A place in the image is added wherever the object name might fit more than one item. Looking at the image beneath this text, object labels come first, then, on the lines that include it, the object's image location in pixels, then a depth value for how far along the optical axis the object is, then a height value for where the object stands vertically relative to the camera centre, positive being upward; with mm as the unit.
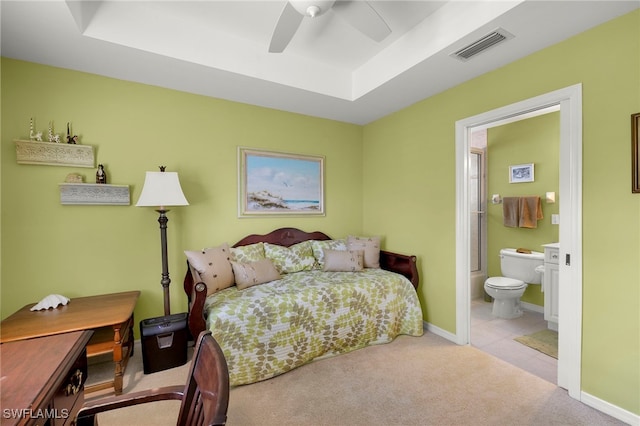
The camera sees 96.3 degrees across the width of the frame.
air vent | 1972 +1202
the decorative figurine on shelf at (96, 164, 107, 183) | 2500 +316
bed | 2156 -867
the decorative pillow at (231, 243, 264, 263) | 2892 -442
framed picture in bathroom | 3729 +477
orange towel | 3611 -41
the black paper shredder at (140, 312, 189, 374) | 2266 -1063
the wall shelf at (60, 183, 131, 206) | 2391 +149
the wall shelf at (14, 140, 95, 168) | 2254 +471
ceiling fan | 1652 +1193
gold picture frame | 1709 +333
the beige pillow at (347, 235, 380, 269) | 3305 -441
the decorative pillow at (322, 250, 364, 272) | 3123 -562
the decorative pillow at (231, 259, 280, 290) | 2637 -595
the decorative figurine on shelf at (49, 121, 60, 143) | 2344 +615
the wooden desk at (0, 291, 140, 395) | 1802 -738
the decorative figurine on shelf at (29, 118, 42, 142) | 2293 +612
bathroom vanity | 3045 -819
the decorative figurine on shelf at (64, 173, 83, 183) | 2391 +278
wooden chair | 816 -612
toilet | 3352 -890
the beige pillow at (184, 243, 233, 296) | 2516 -510
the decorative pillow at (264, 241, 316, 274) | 3092 -524
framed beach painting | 3221 +319
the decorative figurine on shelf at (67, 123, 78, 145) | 2422 +620
